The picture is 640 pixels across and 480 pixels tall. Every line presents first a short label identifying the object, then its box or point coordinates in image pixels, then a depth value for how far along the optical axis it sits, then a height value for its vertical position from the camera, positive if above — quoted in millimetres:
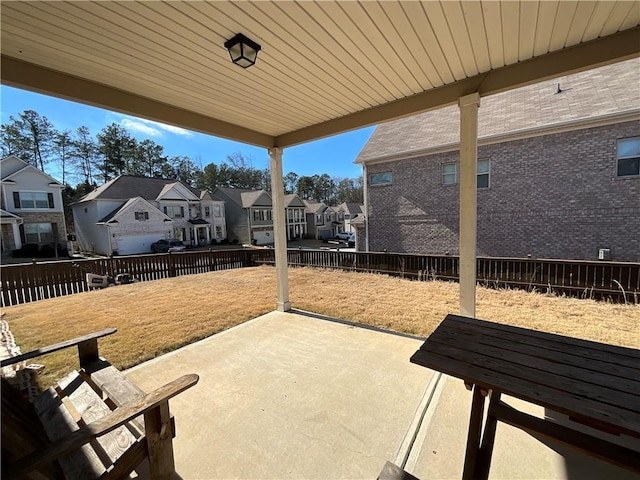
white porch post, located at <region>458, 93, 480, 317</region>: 2740 +190
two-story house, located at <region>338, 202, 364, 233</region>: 35219 +1497
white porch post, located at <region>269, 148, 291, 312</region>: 4551 -56
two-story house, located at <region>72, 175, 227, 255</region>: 20094 +1140
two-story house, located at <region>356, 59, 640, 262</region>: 7316 +1282
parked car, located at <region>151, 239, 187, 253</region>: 21177 -1343
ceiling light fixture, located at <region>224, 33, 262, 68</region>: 2023 +1319
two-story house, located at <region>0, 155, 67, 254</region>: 17672 +1829
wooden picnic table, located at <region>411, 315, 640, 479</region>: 1201 -820
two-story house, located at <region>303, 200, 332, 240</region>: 32625 +506
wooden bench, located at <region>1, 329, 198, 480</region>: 1074 -1086
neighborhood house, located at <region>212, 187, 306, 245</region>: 25859 +1088
